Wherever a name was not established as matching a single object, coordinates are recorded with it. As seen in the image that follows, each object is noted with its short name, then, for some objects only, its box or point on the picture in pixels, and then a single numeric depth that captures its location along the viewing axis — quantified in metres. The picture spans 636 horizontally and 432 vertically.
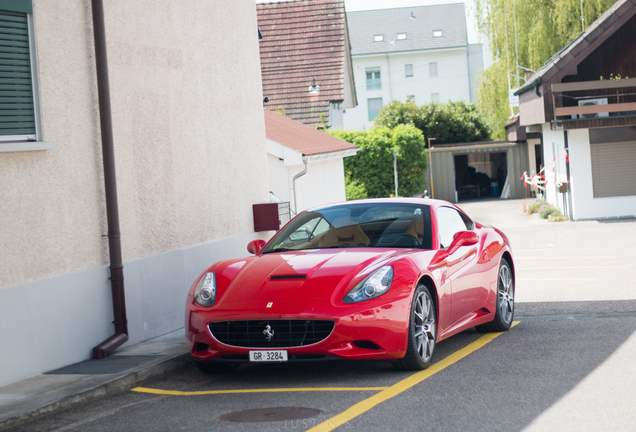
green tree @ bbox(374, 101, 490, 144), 48.19
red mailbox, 11.15
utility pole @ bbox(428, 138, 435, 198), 38.94
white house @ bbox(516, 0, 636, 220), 24.64
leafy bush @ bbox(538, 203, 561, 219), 26.86
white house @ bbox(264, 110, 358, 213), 17.25
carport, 40.28
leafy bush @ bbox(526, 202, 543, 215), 29.06
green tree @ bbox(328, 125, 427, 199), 34.75
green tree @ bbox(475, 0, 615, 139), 32.41
